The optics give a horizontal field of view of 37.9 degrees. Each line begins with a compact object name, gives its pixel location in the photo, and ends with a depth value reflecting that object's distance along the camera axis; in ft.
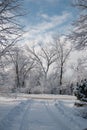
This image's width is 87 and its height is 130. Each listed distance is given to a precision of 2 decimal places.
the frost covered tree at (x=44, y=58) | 104.05
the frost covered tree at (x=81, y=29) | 32.06
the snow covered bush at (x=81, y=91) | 38.05
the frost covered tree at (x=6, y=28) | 20.89
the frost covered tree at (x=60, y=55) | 98.64
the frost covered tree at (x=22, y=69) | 108.02
